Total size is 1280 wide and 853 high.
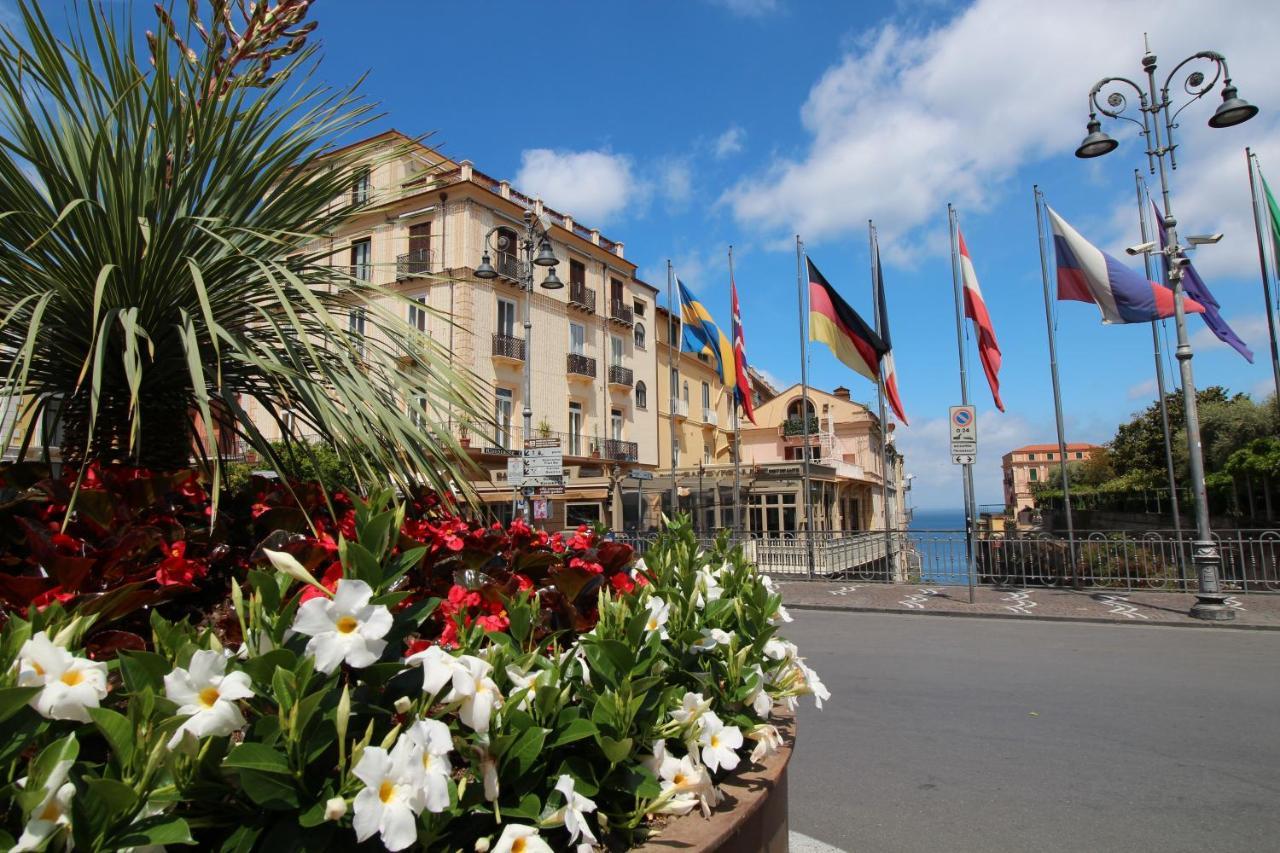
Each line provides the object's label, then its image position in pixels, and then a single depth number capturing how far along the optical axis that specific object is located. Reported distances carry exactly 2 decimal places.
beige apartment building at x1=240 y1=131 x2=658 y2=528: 26.28
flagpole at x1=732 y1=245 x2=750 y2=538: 21.27
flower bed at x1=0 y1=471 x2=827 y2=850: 1.06
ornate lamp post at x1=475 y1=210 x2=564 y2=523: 13.80
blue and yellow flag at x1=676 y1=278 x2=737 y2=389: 22.61
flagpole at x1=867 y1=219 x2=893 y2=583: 15.99
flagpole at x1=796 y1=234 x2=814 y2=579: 19.30
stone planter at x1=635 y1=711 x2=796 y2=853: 1.55
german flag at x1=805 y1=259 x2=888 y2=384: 17.03
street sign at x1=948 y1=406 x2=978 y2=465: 13.31
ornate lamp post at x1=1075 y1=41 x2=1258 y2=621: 10.40
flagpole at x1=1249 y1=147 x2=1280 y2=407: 16.31
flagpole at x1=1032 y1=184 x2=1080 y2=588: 17.19
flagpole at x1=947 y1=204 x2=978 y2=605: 12.60
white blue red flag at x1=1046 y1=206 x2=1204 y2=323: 12.10
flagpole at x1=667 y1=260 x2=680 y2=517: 23.81
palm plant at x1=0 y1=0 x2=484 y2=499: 2.15
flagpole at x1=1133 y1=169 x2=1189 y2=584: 17.42
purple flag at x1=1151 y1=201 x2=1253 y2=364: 14.46
